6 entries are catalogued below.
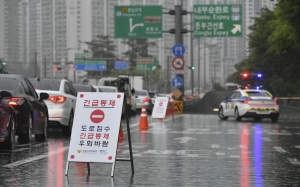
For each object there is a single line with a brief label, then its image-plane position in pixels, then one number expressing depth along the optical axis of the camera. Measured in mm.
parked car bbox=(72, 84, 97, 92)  31266
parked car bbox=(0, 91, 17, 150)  15703
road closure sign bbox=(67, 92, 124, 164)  11758
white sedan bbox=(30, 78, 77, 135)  22484
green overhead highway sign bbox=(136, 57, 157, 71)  94288
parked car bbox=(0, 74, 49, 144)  17905
